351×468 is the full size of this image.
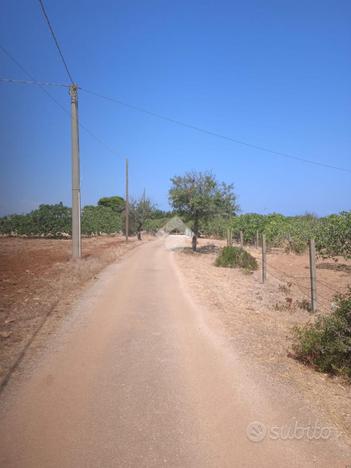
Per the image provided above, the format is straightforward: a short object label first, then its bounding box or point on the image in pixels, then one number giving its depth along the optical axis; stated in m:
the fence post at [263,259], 13.98
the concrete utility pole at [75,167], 16.89
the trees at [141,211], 47.06
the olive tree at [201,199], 25.51
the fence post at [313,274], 9.18
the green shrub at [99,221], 52.47
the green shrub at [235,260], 18.94
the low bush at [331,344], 5.23
